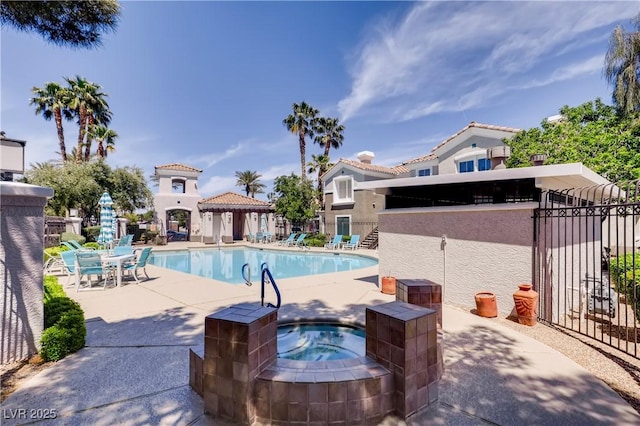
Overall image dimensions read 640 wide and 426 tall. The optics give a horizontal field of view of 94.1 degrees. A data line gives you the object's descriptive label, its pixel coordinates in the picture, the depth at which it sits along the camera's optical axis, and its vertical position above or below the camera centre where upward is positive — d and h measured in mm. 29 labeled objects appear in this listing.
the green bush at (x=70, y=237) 18609 -1283
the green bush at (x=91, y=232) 22953 -1195
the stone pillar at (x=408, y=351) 3297 -1552
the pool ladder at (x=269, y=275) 5383 -1090
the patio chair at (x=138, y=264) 10638 -1734
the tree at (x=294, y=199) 28219 +1810
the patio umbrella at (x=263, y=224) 31953 -718
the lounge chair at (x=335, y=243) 24788 -2148
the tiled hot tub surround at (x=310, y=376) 3127 -1751
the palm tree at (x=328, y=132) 38625 +11150
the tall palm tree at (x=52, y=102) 26922 +10520
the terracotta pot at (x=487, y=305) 6965 -2054
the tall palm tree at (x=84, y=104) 27141 +10458
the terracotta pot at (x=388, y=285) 9125 -2071
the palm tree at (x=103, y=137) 28047 +7788
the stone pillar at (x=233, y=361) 3135 -1555
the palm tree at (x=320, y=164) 35938 +6512
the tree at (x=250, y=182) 51969 +6190
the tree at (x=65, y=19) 4441 +3061
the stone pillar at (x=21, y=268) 4359 -776
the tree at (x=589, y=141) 13727 +3847
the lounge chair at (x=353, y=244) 24541 -2165
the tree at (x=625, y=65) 15758 +8249
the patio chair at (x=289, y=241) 27139 -2144
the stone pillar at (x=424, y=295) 4930 -1278
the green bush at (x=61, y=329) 4641 -1860
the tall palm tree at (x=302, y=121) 38031 +12408
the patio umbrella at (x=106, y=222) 13245 -243
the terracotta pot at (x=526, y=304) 6367 -1842
